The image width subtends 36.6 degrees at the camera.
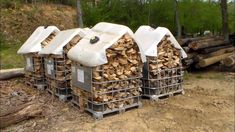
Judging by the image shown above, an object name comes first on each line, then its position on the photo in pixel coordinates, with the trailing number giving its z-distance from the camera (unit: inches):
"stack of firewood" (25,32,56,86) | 354.0
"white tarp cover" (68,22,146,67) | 247.0
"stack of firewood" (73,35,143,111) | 253.1
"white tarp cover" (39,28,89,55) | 297.6
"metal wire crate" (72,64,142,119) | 253.3
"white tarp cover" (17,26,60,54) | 349.6
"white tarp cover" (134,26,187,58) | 296.4
